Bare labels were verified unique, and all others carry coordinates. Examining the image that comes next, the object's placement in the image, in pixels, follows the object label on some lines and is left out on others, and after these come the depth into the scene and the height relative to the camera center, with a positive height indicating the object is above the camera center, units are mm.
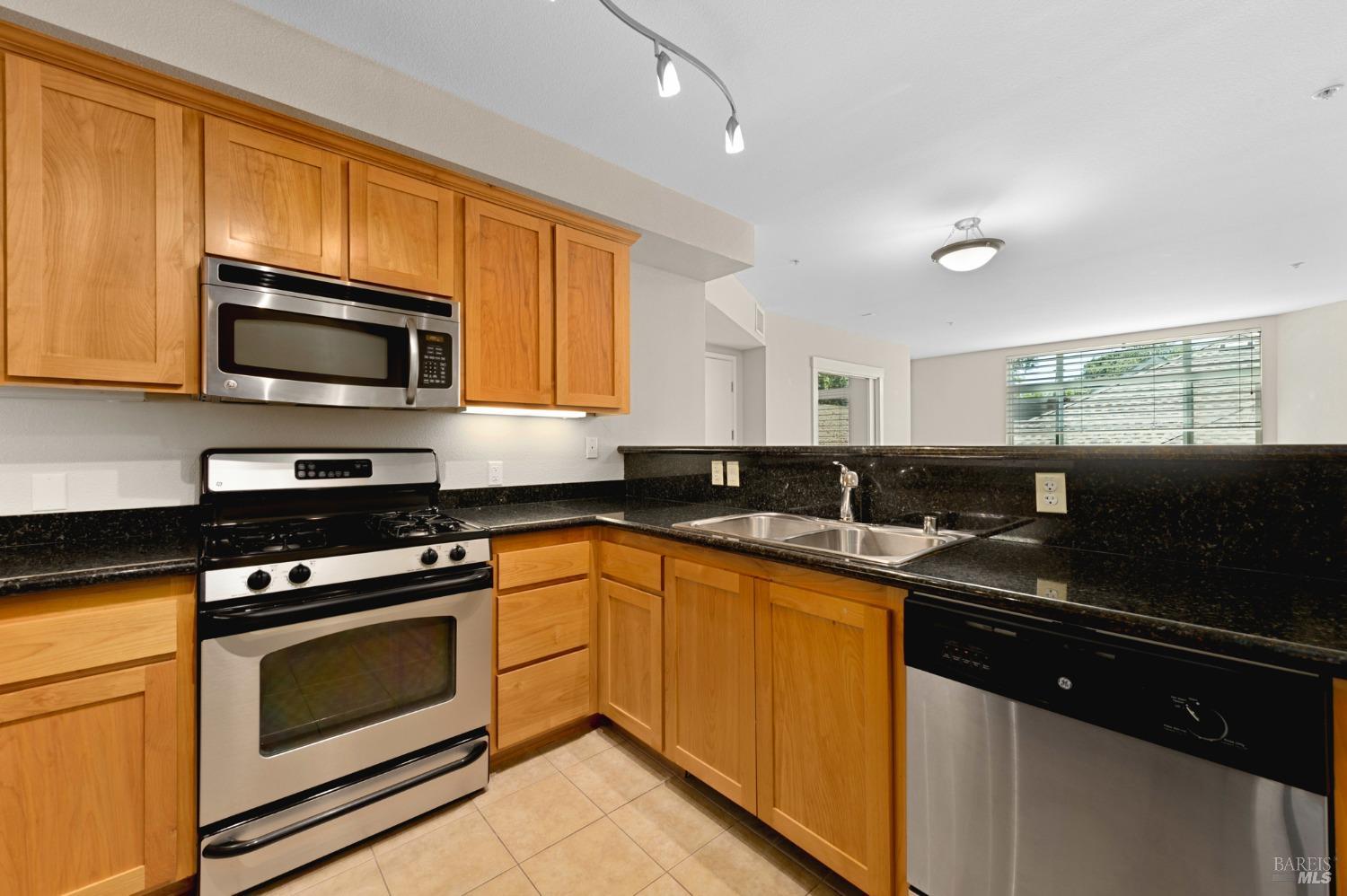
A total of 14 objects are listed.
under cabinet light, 2424 +189
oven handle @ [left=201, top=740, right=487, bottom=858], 1457 -1054
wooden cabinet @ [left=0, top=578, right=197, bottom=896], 1259 -690
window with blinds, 5887 +623
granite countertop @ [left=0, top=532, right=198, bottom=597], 1264 -269
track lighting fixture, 1484 +1087
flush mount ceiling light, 3246 +1183
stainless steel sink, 1832 -310
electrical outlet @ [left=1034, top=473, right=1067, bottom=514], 1534 -127
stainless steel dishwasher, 854 -579
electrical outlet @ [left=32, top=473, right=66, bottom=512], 1652 -104
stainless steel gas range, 1472 -627
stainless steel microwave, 1654 +380
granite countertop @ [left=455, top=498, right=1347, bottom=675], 875 -296
